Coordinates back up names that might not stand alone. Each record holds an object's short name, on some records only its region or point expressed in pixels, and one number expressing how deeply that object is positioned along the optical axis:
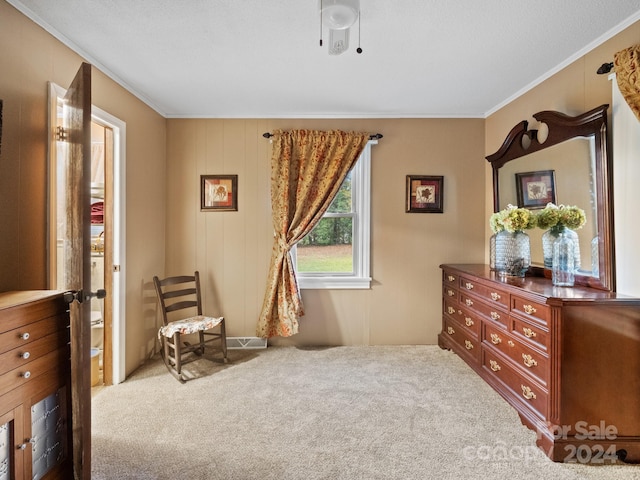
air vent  3.35
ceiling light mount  1.52
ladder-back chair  2.74
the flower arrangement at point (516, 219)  2.34
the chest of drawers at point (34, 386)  1.32
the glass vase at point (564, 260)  2.09
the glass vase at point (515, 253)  2.46
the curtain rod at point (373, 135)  3.26
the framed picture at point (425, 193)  3.37
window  3.39
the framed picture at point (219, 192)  3.35
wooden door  1.52
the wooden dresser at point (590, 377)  1.75
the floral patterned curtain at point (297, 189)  3.21
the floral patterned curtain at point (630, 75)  1.71
